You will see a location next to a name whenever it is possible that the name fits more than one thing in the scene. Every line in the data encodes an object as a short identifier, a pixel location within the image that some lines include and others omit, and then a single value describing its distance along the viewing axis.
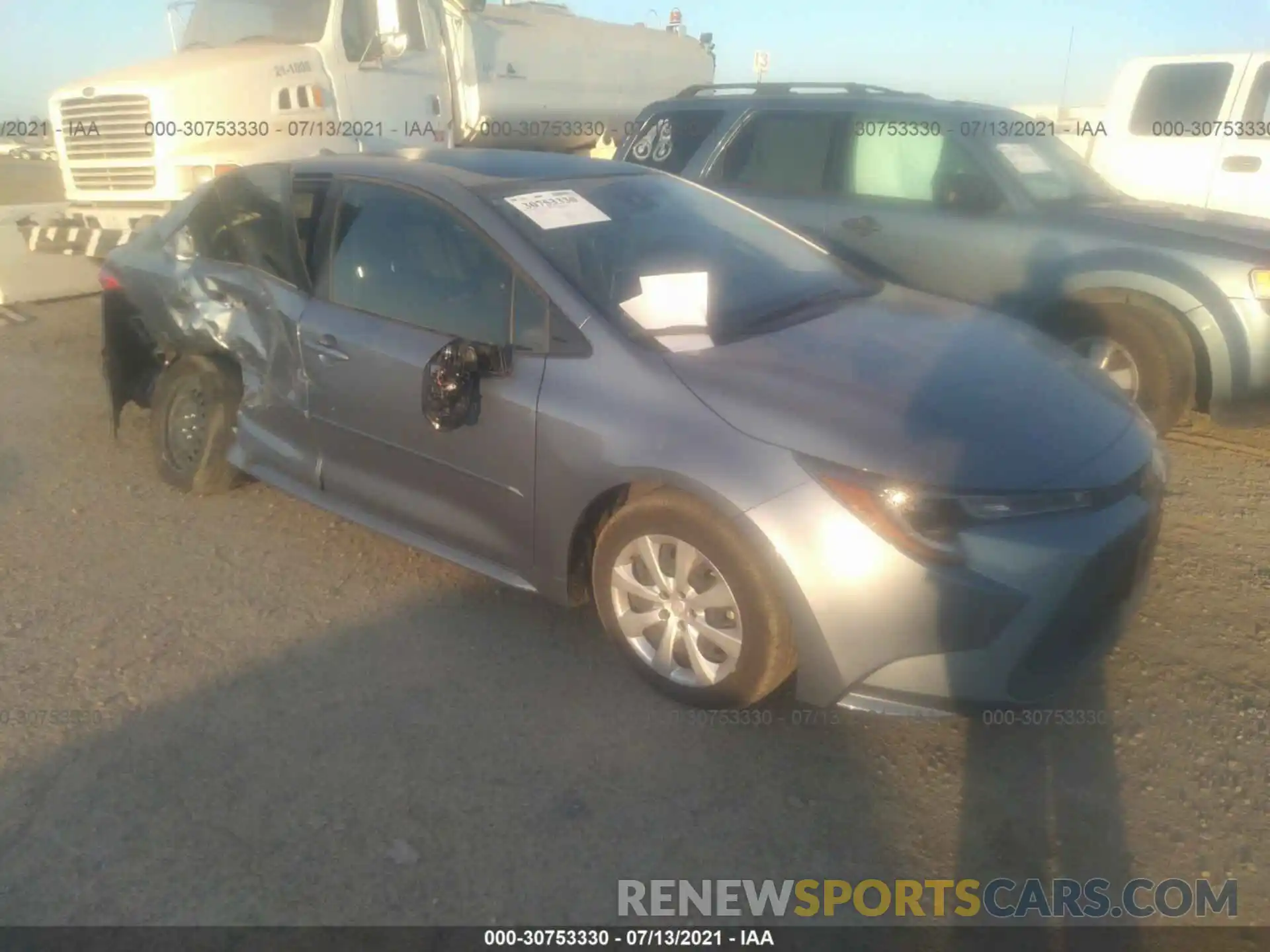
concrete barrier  8.23
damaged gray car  2.75
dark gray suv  5.16
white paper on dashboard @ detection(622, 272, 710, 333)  3.36
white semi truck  7.73
